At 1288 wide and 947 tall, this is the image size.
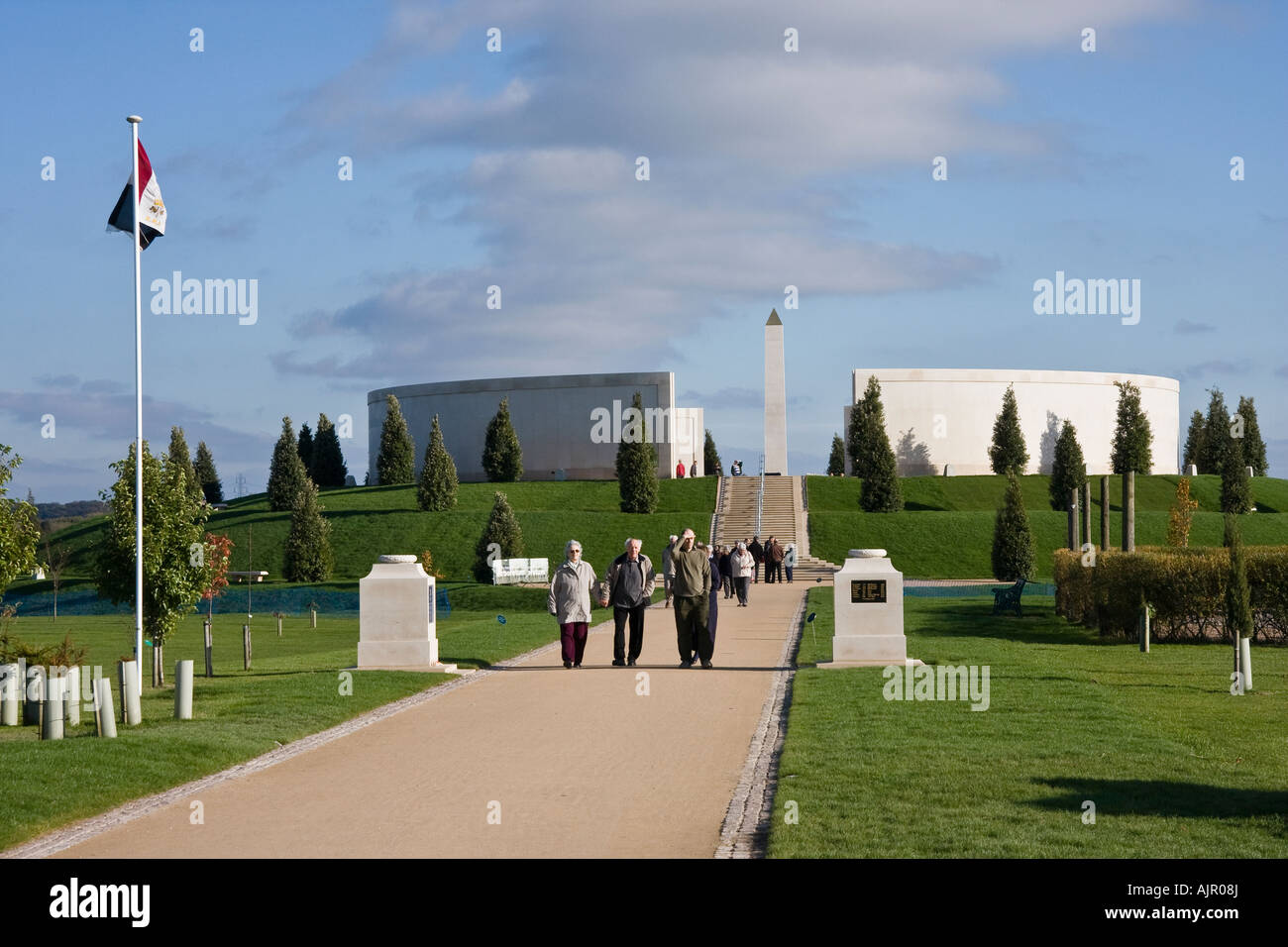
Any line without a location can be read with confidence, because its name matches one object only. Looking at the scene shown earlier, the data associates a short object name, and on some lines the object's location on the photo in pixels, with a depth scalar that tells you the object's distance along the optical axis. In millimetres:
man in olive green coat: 18703
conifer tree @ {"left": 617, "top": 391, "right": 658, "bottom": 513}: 64250
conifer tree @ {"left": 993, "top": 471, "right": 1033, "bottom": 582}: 48438
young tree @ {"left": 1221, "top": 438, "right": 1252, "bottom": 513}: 67688
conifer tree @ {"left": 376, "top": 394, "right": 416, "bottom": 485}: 77438
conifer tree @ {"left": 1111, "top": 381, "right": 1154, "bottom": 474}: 78375
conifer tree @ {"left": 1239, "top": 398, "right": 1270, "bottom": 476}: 83688
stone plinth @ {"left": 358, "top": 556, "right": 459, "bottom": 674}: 19078
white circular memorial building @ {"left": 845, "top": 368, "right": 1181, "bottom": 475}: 80438
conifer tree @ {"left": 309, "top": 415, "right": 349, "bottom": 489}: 82688
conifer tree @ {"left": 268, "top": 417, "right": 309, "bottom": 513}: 72000
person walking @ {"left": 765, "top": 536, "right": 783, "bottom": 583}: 47312
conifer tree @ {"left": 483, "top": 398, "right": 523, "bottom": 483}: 78062
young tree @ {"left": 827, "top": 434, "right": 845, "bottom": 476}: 87688
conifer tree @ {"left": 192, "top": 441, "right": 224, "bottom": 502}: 82000
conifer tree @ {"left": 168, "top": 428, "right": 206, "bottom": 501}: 71500
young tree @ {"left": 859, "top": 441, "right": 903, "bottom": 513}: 65250
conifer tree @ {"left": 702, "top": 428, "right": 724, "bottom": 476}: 91356
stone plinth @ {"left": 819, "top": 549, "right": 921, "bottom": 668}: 18688
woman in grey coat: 18609
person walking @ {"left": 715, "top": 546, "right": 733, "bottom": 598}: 35969
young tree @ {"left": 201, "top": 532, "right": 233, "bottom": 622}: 23016
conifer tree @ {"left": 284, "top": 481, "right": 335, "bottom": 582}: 53219
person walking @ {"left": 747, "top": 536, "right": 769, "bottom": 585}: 49141
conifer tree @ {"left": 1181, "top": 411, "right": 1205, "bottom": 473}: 86312
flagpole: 19188
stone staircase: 58562
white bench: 48062
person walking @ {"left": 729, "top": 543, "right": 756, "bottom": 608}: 34312
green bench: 31750
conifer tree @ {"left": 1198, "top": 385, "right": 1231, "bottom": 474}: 84688
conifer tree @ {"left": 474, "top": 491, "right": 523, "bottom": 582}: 49594
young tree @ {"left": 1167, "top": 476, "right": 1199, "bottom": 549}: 48719
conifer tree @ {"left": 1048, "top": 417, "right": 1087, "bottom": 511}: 66125
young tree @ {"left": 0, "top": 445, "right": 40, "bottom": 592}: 20719
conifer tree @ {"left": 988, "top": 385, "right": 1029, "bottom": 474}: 77688
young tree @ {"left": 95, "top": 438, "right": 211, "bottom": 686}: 21641
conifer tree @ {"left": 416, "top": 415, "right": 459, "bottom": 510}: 66188
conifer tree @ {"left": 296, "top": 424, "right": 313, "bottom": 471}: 83050
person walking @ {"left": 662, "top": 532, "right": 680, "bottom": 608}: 20469
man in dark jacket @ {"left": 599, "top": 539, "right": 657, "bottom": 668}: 19047
